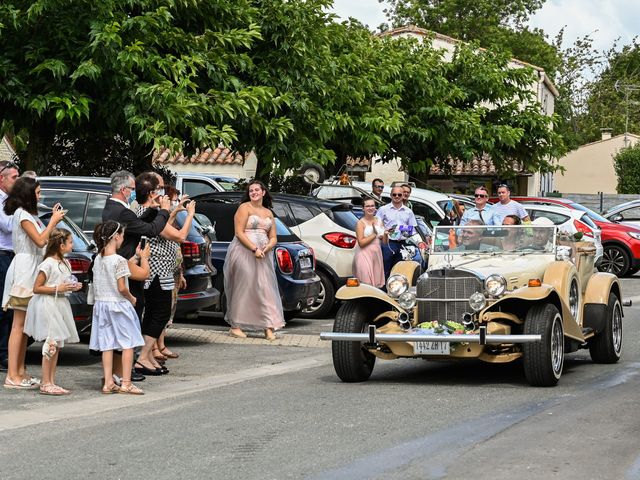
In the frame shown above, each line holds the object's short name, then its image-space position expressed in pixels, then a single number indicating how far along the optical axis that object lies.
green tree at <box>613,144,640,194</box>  58.16
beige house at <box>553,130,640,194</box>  73.12
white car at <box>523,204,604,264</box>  24.73
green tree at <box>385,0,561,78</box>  74.56
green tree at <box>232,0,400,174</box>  20.41
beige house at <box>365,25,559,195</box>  44.94
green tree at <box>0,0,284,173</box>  17.27
